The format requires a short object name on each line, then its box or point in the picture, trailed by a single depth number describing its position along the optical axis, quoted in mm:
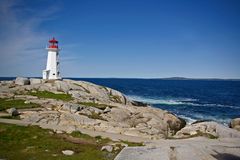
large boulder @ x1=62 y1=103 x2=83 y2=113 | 32991
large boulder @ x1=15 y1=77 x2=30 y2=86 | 49012
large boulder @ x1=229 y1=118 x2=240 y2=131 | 37969
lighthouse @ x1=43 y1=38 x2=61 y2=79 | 54562
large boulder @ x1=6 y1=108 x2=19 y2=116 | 29297
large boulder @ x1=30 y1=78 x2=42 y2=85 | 50175
